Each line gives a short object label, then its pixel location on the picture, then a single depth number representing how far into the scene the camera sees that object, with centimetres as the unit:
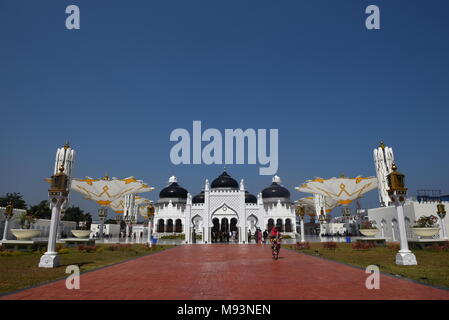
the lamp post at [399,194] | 1148
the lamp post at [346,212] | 3572
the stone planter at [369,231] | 2616
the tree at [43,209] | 5200
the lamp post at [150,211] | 2672
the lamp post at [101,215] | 3396
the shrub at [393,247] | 1942
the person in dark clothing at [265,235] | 3472
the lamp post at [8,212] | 2341
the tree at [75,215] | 6569
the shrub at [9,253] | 1612
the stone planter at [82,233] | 2734
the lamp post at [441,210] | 2217
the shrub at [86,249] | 1947
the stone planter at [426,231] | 2078
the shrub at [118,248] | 2177
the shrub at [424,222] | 2233
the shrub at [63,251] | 1847
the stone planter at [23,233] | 2047
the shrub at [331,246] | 2117
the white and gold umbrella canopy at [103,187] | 3938
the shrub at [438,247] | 1763
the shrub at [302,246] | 2159
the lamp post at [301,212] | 3042
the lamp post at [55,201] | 1125
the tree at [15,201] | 4870
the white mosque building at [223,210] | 3853
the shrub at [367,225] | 2822
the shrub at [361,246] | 2013
